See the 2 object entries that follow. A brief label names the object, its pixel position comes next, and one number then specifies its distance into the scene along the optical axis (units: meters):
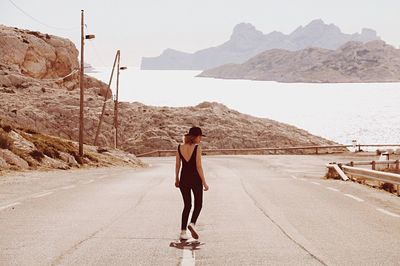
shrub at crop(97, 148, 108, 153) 43.57
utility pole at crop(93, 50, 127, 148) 51.58
